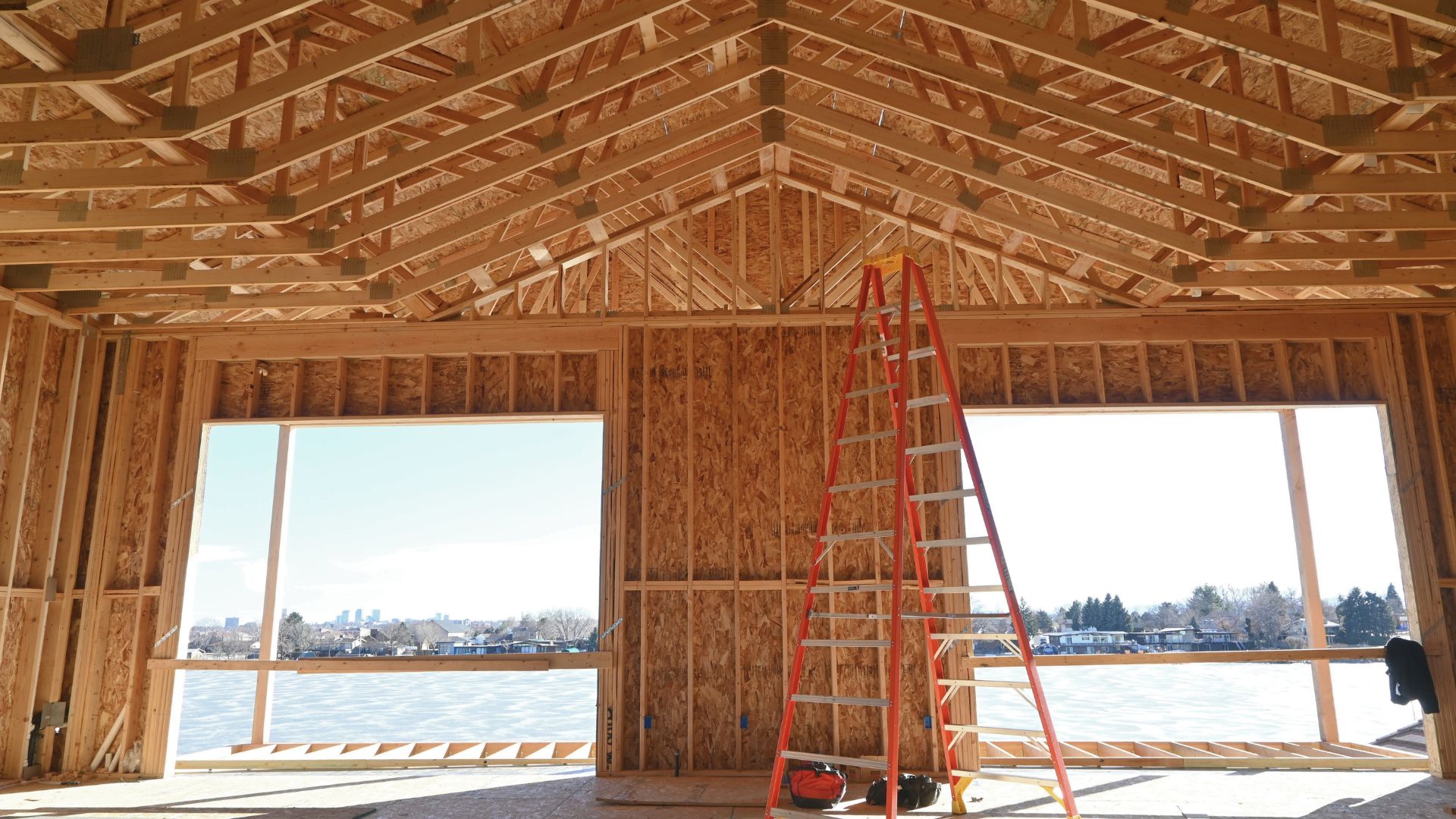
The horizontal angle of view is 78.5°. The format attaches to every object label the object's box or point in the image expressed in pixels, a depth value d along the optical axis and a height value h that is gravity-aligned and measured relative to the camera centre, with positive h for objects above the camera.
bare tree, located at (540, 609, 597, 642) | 31.73 -1.44
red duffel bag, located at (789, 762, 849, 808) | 7.39 -1.67
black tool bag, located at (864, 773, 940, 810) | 7.49 -1.76
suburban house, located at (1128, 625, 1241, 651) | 29.62 -2.05
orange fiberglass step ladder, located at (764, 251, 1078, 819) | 4.96 +0.16
